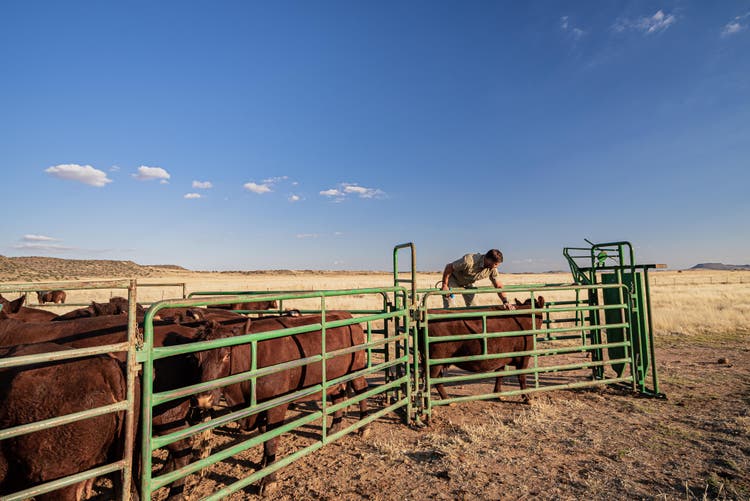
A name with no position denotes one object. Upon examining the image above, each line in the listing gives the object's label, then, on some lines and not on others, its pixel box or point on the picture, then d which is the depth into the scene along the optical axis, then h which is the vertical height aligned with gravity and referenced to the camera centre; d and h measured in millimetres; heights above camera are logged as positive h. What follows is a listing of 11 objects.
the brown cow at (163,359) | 3863 -755
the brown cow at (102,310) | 7152 -427
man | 7281 +252
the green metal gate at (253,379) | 2643 -954
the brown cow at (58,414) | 2717 -936
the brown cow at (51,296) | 14836 -321
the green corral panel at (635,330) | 7230 -973
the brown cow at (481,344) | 6379 -1059
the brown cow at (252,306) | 10334 -578
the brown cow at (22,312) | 7027 -444
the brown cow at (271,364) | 3742 -924
